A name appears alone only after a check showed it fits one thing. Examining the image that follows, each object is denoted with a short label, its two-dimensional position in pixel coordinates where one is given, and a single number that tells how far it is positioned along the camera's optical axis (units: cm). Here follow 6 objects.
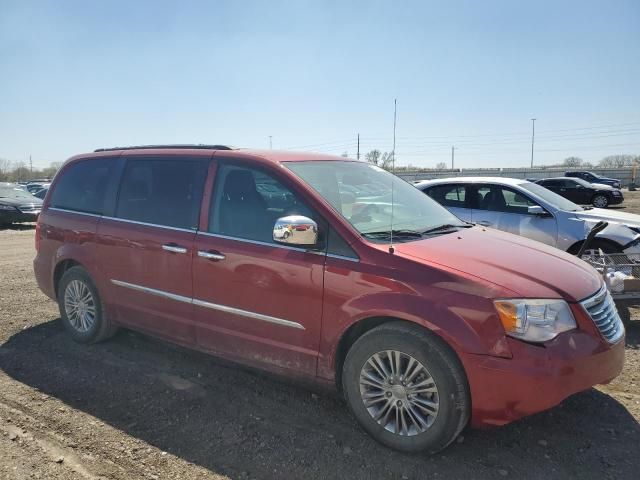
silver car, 682
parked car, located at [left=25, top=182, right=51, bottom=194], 3206
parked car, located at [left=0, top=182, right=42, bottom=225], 1725
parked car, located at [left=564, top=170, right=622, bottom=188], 3281
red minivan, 288
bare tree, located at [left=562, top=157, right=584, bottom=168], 7866
